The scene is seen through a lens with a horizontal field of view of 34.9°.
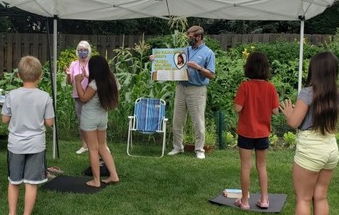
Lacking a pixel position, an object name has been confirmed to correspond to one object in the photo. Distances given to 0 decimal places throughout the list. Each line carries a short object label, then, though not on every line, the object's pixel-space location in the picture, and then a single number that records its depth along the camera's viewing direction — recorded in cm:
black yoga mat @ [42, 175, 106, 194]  603
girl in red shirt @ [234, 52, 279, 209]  516
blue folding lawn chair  841
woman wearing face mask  732
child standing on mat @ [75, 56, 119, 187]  603
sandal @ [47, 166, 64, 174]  686
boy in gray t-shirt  469
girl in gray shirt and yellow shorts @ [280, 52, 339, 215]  419
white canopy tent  722
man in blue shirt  774
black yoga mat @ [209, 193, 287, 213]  548
